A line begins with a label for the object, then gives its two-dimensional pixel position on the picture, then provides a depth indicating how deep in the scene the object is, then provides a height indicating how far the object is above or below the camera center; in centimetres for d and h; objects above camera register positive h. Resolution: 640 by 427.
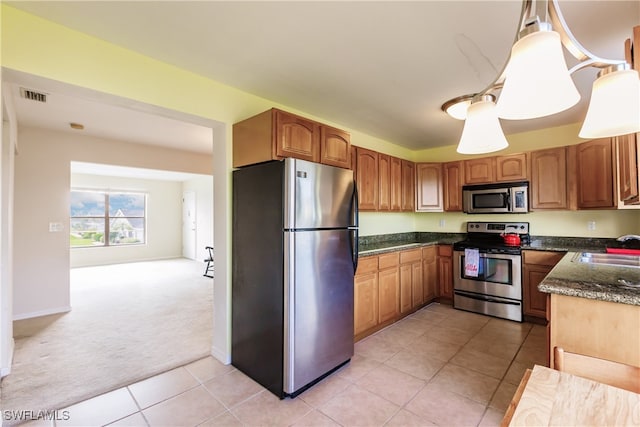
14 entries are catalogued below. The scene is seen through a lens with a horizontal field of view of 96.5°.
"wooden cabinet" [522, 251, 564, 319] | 335 -73
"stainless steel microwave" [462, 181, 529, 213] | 378 +26
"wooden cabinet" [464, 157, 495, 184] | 402 +66
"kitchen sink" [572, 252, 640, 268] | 235 -38
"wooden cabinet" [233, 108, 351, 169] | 222 +65
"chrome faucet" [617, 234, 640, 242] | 268 -21
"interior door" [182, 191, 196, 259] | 839 -24
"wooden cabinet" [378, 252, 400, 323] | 325 -84
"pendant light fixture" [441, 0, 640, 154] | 97 +48
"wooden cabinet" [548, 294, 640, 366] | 132 -55
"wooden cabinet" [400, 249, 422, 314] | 361 -83
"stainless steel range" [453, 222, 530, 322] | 355 -73
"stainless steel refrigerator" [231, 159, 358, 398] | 207 -43
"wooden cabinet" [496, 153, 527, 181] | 376 +65
